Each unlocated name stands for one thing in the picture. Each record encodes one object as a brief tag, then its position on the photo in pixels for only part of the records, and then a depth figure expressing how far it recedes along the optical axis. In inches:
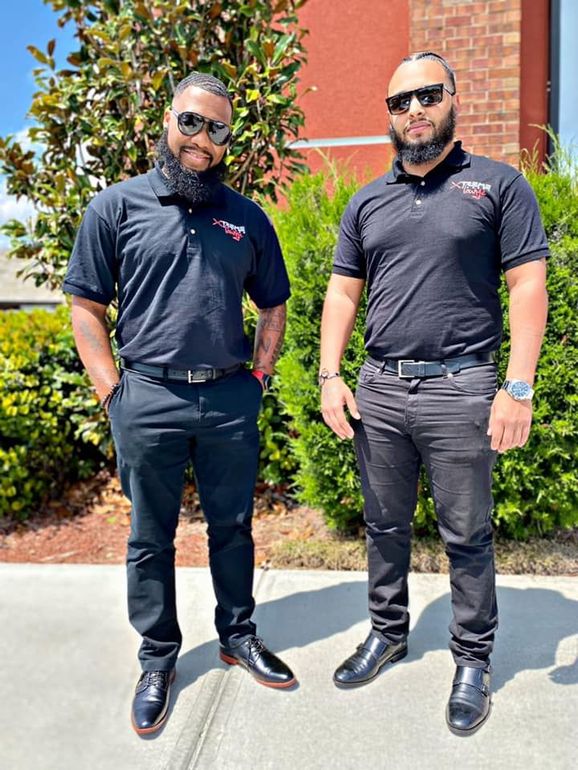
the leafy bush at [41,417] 172.6
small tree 153.1
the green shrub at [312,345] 141.2
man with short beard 88.7
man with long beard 94.3
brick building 215.8
